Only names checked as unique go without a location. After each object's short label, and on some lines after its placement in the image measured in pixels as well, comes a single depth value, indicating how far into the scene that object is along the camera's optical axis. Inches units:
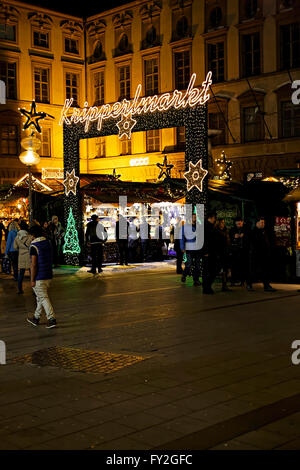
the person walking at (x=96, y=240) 837.8
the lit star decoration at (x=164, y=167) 1193.8
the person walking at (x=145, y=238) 1038.3
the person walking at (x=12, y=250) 718.2
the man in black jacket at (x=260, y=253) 595.2
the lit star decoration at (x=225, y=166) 1178.6
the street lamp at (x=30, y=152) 738.2
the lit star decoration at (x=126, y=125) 839.7
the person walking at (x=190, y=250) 664.4
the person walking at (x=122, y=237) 933.8
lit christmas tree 936.9
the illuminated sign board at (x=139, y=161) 1589.6
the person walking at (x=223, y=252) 597.9
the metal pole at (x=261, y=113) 1363.2
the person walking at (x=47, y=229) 928.3
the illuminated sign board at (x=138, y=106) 758.5
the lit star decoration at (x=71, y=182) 943.7
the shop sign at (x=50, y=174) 1400.1
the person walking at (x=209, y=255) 585.6
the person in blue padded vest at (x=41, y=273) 408.5
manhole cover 296.7
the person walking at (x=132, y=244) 1024.9
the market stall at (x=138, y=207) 1011.9
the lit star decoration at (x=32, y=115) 783.9
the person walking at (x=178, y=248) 741.3
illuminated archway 733.3
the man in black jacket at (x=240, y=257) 626.0
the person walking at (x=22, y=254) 612.1
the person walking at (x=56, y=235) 971.9
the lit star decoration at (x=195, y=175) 722.2
